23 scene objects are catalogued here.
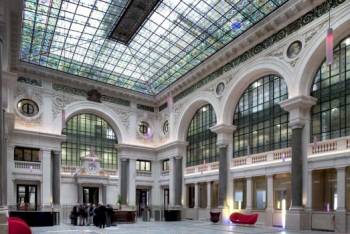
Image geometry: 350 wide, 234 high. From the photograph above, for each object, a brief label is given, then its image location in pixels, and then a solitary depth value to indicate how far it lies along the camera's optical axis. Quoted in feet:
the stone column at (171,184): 116.16
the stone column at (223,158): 93.50
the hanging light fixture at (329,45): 48.60
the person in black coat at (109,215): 78.26
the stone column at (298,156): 69.82
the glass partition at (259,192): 86.13
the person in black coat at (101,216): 75.50
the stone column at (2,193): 39.91
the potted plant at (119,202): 116.88
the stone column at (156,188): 129.18
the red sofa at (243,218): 78.07
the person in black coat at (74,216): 84.24
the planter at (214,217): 86.79
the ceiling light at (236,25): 86.93
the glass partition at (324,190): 69.21
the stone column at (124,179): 121.81
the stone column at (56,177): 105.81
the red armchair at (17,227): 43.11
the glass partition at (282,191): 79.25
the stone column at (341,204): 63.26
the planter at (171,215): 100.53
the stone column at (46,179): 103.45
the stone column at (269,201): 79.92
